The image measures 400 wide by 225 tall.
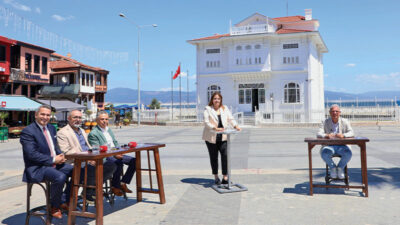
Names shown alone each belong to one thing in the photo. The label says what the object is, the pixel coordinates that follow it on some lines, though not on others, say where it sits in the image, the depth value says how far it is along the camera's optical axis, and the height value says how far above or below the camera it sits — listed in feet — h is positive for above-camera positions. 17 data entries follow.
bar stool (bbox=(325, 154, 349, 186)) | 18.24 -3.28
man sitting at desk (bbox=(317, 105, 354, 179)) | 17.70 -1.47
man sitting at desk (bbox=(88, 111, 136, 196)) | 15.93 -1.81
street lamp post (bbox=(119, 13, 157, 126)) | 97.94 +19.02
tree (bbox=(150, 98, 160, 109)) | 239.46 +12.43
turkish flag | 126.11 +18.22
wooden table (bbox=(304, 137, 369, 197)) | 16.44 -1.21
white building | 101.76 +16.80
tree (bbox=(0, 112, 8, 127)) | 59.51 +0.74
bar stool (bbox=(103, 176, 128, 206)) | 15.72 -3.53
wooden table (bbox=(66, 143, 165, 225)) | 12.50 -2.39
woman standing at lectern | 19.67 -0.84
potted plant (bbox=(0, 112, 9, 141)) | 55.26 -1.85
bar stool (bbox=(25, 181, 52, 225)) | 13.07 -3.57
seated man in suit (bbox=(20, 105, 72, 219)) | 12.79 -1.39
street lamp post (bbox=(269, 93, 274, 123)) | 103.76 +7.02
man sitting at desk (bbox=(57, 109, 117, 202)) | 14.19 -0.96
